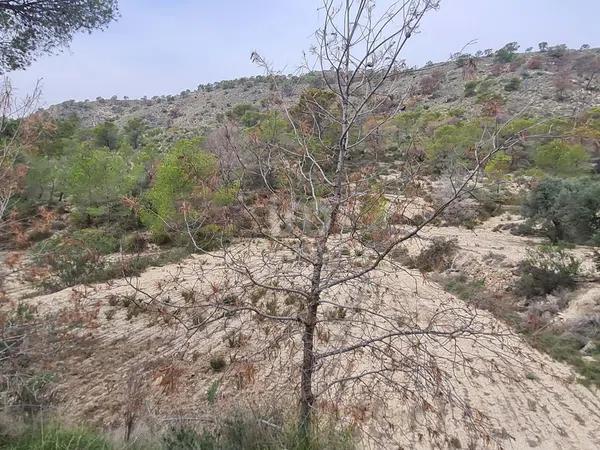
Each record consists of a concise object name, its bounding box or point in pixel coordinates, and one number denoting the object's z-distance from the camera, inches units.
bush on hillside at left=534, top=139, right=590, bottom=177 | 864.3
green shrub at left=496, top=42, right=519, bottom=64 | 1989.3
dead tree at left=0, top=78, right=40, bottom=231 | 162.4
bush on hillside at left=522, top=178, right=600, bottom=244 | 525.0
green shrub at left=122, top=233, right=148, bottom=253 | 583.8
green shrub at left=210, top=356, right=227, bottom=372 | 245.8
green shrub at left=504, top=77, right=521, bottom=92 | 1693.2
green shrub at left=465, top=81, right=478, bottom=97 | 1771.4
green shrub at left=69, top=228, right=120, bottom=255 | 508.7
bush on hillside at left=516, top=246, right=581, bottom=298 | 393.4
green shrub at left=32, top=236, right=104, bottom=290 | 414.3
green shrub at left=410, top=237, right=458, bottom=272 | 441.8
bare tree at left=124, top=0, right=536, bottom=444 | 110.1
